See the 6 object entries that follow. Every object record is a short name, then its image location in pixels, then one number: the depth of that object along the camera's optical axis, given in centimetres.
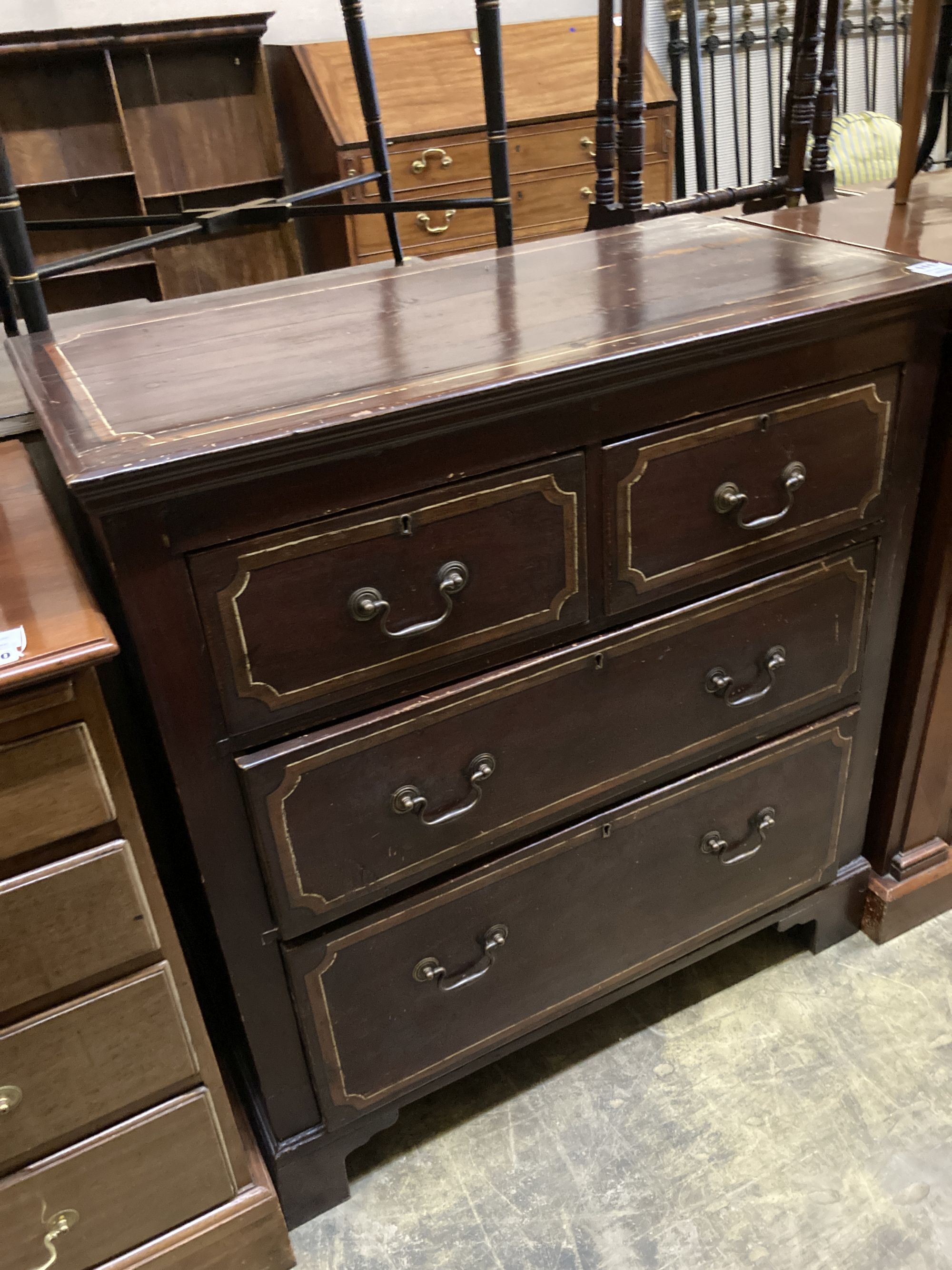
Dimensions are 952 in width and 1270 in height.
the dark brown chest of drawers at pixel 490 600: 77
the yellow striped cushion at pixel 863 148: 339
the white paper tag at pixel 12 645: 64
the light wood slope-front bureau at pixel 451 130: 299
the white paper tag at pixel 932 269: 97
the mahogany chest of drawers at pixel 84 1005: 69
